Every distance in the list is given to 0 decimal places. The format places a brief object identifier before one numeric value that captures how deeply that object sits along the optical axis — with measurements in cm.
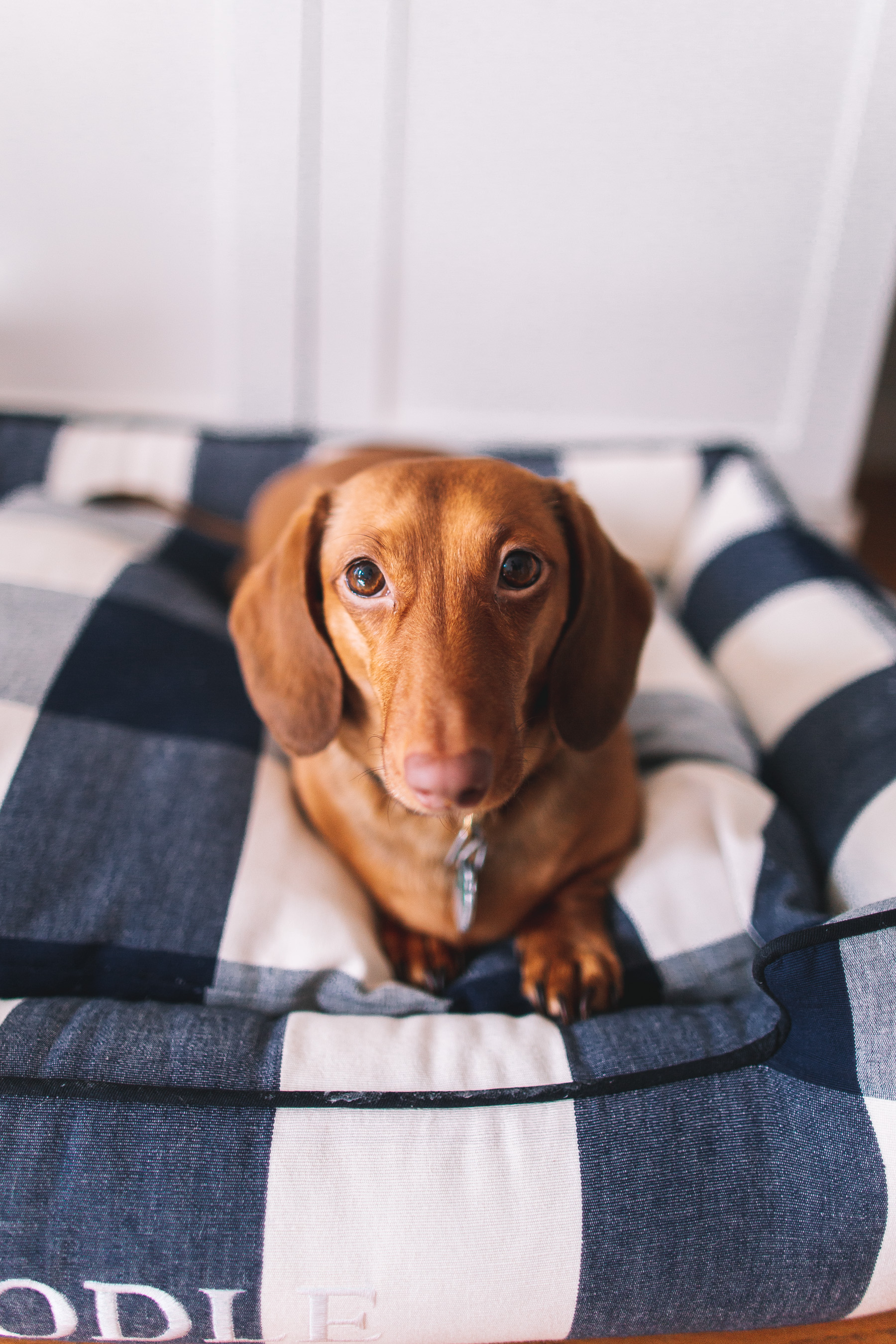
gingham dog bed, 33
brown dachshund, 36
